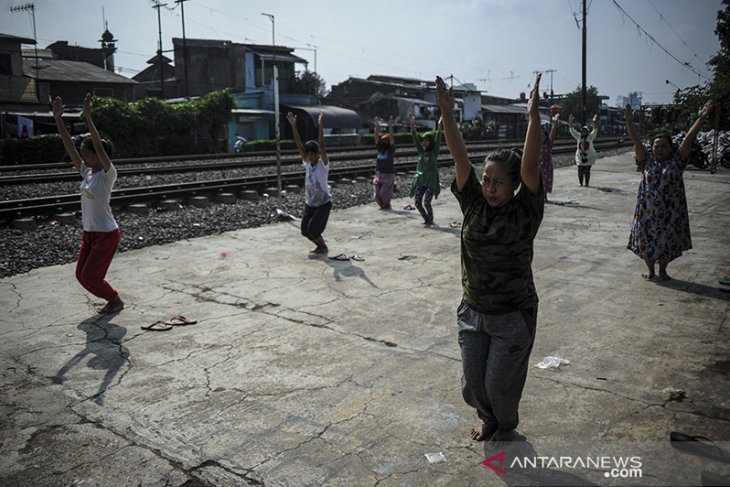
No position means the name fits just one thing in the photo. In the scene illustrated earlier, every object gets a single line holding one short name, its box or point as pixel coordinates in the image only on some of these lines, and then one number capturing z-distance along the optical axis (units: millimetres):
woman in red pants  5750
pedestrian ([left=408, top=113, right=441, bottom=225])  10867
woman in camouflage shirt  3061
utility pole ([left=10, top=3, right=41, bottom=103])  33688
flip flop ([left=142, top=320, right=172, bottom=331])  5476
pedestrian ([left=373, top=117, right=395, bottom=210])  12422
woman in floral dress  6570
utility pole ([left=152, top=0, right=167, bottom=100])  45781
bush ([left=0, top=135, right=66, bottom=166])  23328
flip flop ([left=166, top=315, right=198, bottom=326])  5614
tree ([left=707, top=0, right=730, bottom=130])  19680
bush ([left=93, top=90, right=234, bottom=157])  28781
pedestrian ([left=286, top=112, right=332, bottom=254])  8445
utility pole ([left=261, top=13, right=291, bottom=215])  12181
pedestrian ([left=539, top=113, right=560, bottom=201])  13000
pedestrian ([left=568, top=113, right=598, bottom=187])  15500
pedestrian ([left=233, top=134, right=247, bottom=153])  32569
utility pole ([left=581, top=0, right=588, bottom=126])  33169
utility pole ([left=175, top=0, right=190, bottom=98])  43931
